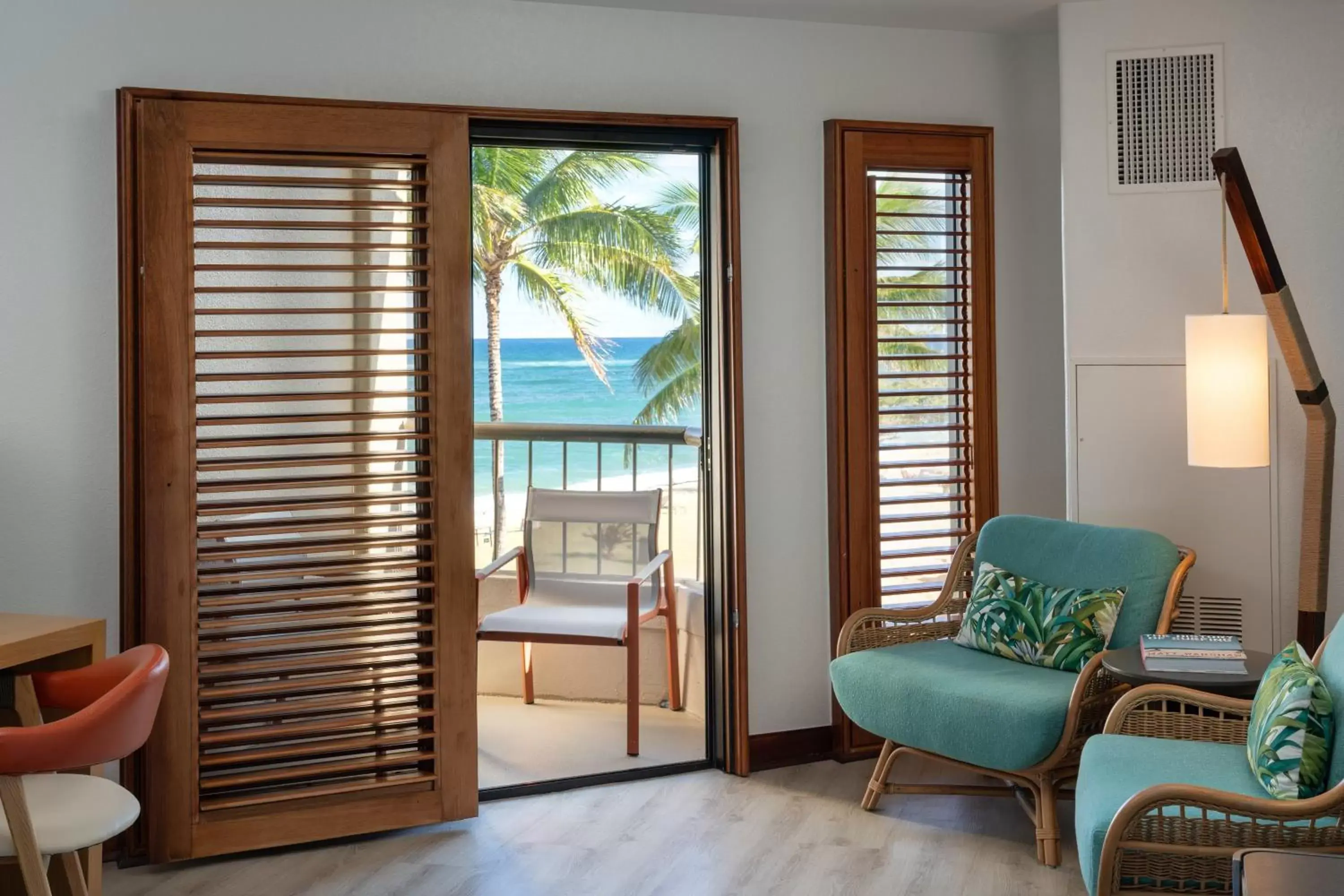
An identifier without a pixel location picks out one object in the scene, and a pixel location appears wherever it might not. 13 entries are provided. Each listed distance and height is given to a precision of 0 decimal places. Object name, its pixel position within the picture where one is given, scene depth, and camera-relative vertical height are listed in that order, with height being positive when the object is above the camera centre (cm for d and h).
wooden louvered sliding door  324 -1
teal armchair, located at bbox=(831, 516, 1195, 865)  318 -64
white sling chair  442 -49
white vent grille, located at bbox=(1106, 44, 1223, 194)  392 +108
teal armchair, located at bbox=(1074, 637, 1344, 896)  229 -72
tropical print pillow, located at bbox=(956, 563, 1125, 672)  342 -49
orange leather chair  222 -61
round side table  292 -56
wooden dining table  267 -45
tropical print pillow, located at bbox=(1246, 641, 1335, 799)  235 -57
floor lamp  338 +19
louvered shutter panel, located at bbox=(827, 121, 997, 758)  407 +33
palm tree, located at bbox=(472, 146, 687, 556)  714 +137
